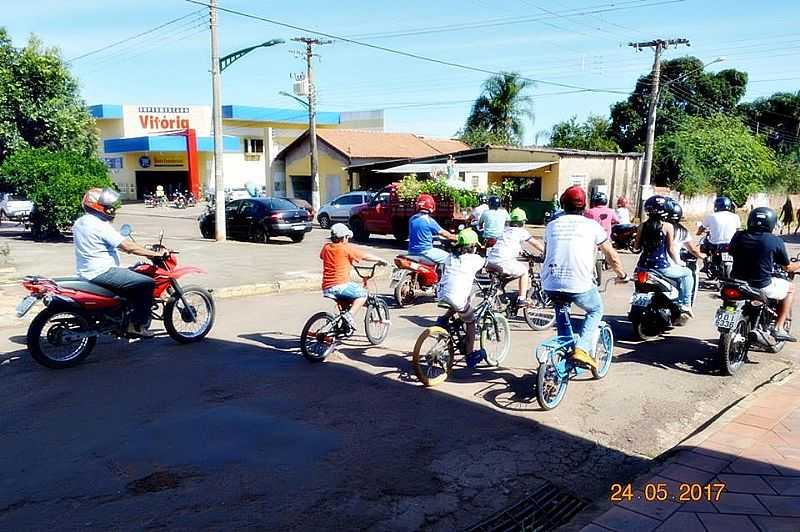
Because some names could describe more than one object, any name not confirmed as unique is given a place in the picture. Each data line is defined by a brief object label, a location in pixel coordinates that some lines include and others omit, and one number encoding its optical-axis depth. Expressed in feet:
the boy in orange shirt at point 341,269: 23.39
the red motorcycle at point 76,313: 22.03
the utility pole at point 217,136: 66.80
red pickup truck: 60.34
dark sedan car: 67.26
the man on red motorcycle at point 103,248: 22.86
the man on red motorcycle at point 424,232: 32.48
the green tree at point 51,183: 61.00
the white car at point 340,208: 92.43
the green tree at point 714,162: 111.04
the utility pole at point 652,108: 89.68
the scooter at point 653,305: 24.88
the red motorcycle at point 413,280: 33.22
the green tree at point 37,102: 71.61
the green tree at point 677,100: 153.79
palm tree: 143.54
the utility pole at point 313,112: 109.91
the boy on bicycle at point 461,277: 20.47
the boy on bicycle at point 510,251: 29.78
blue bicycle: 17.65
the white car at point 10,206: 93.97
